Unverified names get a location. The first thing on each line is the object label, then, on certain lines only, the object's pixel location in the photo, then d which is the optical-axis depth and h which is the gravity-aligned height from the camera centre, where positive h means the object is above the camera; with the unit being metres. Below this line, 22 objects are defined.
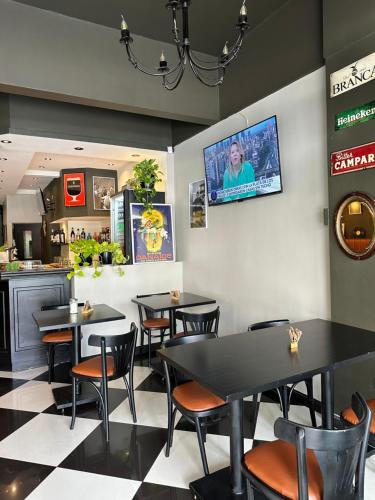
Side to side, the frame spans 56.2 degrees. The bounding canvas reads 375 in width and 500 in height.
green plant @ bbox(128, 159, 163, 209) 4.68 +0.90
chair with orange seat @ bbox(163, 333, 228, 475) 2.03 -0.93
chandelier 1.83 +1.19
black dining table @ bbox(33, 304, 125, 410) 2.91 -0.60
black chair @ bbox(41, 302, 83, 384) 3.55 -0.90
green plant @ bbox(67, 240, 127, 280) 3.46 +0.00
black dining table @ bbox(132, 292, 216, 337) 3.62 -0.61
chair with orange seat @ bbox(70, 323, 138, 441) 2.52 -0.92
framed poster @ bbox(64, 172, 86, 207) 7.23 +1.25
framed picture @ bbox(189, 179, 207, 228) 4.46 +0.55
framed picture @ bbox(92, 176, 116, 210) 7.28 +1.23
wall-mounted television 3.20 +0.81
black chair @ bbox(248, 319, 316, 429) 2.47 -1.09
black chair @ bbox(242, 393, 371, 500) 1.14 -0.80
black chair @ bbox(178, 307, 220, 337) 3.12 -0.65
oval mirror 2.40 +0.11
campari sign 2.38 +0.58
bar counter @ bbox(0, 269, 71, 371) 4.02 -0.70
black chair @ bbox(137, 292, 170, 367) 4.03 -0.89
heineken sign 2.38 +0.88
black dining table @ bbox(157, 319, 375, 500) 1.61 -0.62
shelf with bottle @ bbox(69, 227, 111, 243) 7.67 +0.34
